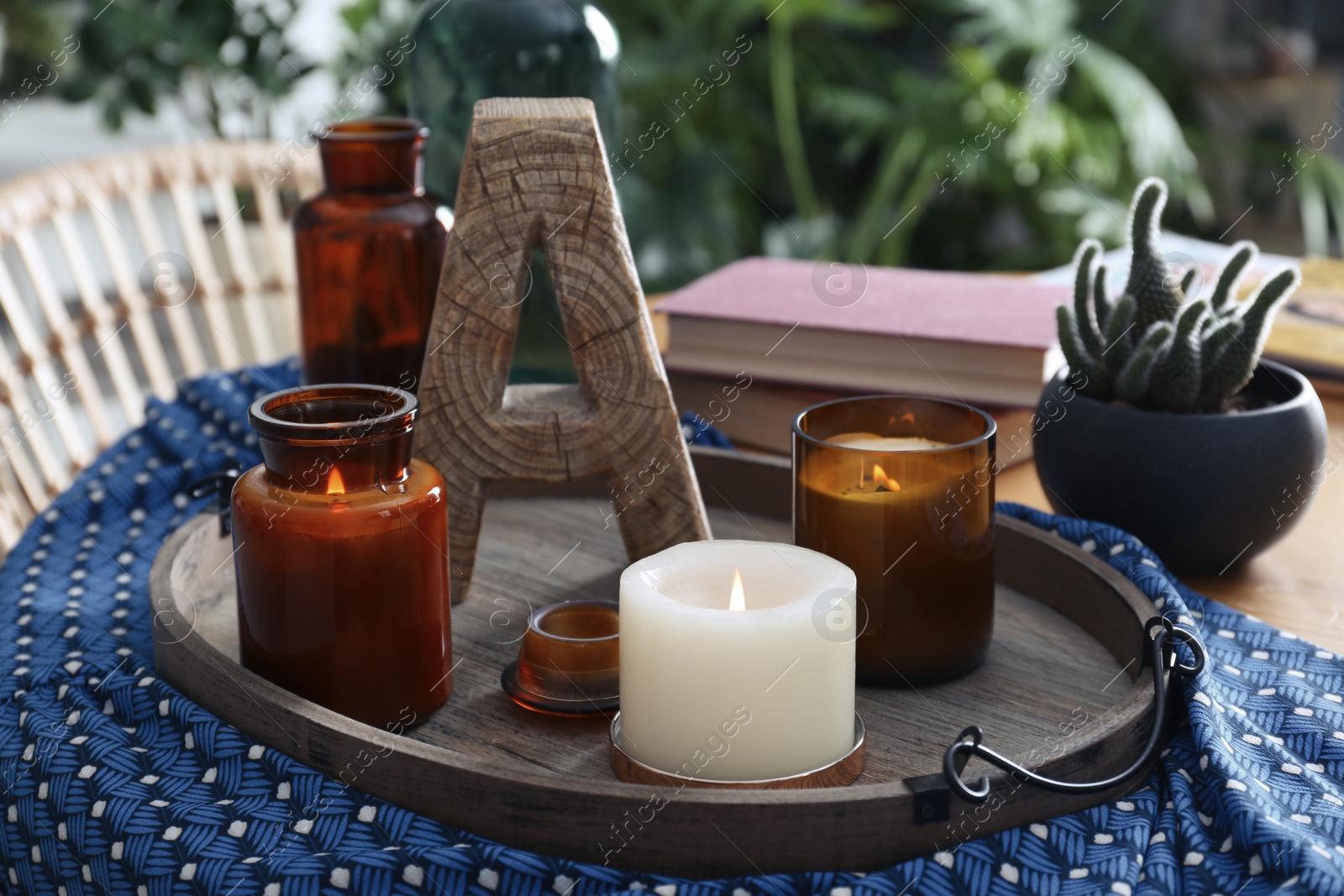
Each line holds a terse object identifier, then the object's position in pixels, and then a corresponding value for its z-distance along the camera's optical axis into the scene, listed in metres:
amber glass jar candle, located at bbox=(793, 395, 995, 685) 0.57
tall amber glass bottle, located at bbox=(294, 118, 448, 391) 0.76
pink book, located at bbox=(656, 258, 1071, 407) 0.86
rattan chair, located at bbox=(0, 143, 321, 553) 1.08
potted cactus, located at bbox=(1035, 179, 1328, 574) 0.67
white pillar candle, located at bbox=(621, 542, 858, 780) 0.47
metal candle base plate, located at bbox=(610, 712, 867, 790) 0.47
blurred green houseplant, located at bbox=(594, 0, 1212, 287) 2.48
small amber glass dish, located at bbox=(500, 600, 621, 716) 0.56
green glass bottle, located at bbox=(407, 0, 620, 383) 0.82
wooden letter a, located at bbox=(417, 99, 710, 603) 0.62
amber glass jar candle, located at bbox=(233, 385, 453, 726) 0.51
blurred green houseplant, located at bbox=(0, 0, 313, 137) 2.25
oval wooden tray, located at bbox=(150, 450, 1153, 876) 0.43
